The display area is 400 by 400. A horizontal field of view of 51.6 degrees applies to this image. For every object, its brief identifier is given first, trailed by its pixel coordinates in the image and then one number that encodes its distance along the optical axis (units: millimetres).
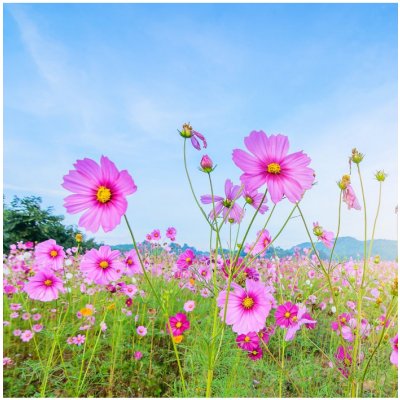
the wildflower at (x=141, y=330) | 2075
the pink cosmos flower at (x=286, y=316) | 1362
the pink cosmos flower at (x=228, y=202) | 995
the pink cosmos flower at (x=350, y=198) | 1001
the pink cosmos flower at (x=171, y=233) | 2426
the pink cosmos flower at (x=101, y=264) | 1211
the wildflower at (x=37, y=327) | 2068
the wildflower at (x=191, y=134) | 946
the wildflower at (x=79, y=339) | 2010
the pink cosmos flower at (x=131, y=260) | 1534
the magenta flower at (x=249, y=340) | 1385
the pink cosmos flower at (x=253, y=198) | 956
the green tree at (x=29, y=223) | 6824
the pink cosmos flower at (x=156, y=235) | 2565
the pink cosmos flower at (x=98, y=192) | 729
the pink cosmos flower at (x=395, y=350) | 898
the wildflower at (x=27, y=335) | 2084
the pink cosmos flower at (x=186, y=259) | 1424
